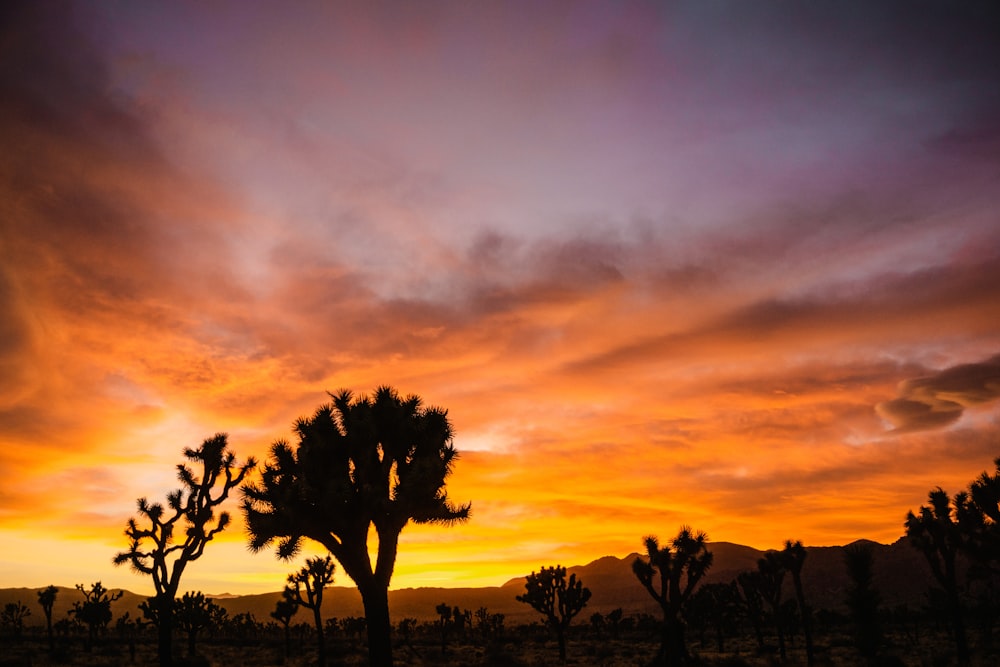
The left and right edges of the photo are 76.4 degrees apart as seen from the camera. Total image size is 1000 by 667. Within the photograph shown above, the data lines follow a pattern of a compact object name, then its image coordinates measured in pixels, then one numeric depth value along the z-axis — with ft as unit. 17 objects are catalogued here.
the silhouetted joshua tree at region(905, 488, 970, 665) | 89.20
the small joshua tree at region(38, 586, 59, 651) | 175.01
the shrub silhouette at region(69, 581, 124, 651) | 161.17
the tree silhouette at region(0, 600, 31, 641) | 208.69
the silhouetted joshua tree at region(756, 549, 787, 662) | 122.42
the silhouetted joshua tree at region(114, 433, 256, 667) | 88.43
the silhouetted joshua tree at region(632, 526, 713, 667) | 88.48
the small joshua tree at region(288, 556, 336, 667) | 120.57
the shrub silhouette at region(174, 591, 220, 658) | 147.73
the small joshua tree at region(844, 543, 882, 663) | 86.87
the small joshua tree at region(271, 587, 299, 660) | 146.61
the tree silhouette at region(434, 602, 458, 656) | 189.16
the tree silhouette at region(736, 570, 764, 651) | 142.50
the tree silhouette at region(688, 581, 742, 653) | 162.20
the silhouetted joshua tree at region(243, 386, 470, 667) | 57.11
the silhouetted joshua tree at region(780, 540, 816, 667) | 101.20
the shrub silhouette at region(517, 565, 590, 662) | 131.75
